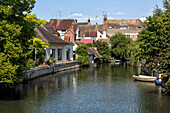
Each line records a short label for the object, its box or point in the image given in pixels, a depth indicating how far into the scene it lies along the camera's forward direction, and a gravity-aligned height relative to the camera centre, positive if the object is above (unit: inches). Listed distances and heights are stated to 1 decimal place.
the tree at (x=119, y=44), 2949.6 +163.0
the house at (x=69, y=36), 2773.1 +251.1
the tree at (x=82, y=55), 2333.4 +24.1
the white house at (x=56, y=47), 1818.4 +88.5
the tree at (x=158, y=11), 1818.7 +353.9
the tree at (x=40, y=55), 1648.3 +18.4
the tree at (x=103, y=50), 2896.7 +89.6
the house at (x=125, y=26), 3988.7 +552.7
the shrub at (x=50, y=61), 1725.8 -23.5
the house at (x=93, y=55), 2673.5 +27.6
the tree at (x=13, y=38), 820.6 +69.1
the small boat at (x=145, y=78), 1338.8 -115.3
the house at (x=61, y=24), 3666.3 +513.0
